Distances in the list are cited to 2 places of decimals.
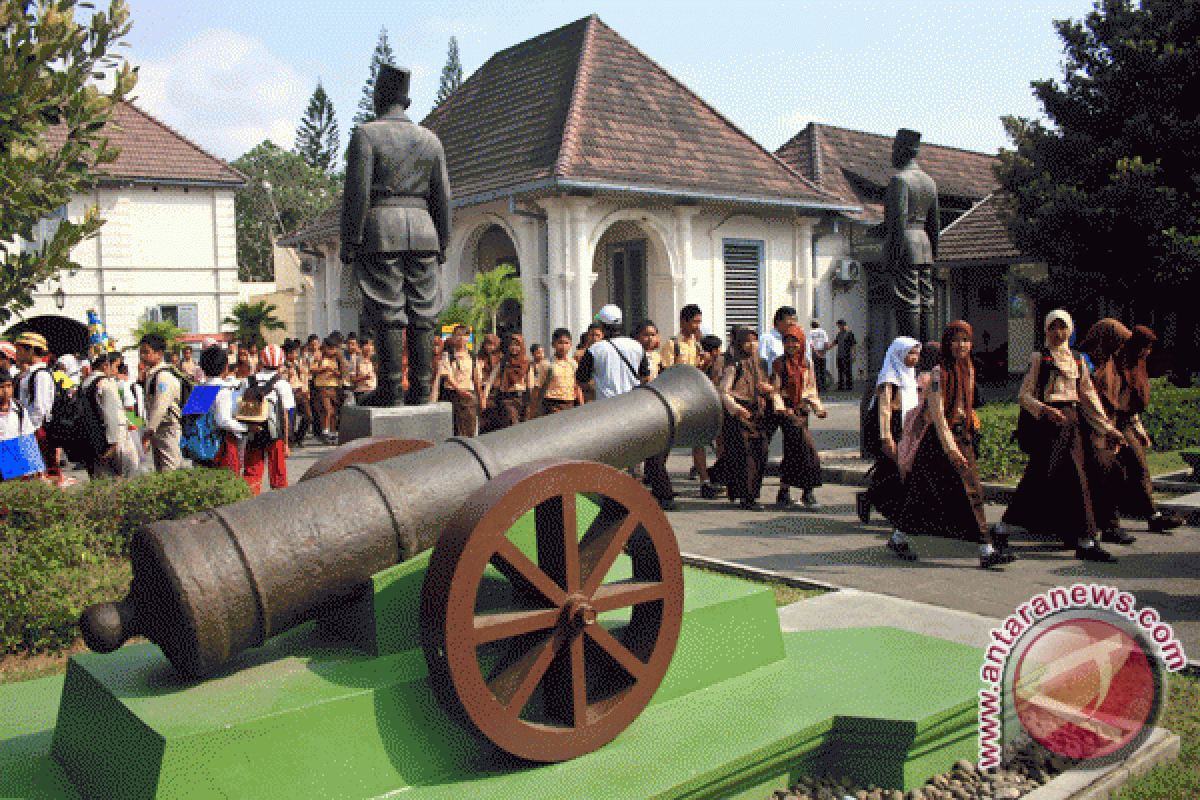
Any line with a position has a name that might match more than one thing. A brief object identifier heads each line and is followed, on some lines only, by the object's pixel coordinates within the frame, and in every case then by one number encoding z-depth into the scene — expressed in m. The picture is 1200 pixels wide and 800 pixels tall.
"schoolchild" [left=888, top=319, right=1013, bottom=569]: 6.47
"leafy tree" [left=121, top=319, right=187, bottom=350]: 25.11
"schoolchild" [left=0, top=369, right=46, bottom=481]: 7.88
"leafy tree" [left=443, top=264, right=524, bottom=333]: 17.97
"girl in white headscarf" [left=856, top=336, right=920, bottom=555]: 7.09
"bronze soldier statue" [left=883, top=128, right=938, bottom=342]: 10.35
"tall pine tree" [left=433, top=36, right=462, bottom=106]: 54.78
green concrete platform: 2.80
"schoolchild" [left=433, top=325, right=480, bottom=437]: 11.95
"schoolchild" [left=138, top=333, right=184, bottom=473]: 8.27
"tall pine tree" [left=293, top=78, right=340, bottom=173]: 59.44
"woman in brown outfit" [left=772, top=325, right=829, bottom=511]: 8.73
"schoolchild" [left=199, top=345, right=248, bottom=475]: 8.11
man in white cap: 8.73
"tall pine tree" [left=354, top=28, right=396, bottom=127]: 55.38
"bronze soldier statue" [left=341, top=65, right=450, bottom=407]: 6.94
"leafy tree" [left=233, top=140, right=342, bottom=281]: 52.69
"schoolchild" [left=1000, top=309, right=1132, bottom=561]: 6.77
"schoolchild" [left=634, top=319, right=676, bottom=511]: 8.84
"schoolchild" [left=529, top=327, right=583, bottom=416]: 9.90
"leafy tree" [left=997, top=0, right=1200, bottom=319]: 14.36
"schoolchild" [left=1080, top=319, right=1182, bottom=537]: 7.57
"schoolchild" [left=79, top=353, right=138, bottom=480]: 8.70
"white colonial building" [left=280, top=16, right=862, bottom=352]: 18.39
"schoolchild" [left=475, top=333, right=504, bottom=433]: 11.70
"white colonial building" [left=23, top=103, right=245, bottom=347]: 28.33
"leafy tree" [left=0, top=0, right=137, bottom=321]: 5.36
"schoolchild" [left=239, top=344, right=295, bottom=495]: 8.42
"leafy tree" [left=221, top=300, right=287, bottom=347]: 29.03
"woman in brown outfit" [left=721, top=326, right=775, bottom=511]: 8.88
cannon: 2.86
